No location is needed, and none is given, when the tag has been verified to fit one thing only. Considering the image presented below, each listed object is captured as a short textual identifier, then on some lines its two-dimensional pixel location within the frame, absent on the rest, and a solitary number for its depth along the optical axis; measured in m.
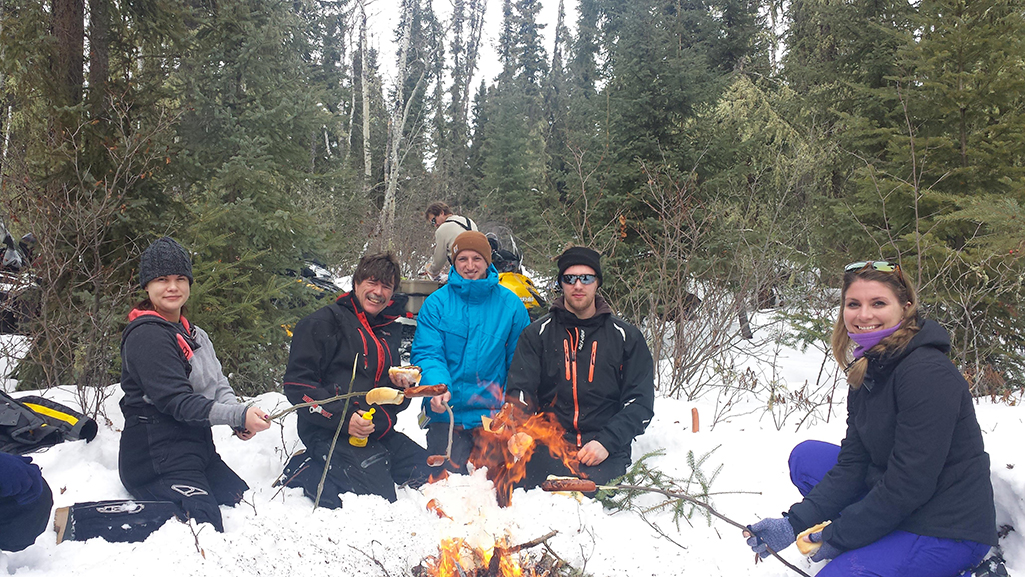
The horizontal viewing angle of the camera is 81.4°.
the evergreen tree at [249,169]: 5.20
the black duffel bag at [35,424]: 2.88
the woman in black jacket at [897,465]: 2.25
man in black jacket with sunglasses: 3.58
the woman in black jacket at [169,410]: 2.83
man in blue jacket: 3.86
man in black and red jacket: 3.41
